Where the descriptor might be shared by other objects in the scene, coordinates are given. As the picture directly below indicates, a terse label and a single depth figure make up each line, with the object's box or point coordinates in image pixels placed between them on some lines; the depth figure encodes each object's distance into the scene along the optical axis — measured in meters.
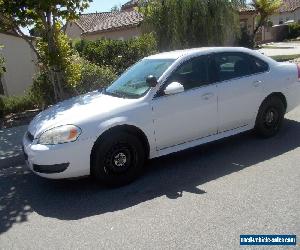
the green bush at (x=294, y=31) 45.27
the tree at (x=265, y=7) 34.09
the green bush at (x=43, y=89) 10.73
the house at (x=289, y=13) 56.88
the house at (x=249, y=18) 31.00
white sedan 4.97
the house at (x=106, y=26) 28.73
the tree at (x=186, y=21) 17.48
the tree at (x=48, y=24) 8.31
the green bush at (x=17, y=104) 11.27
